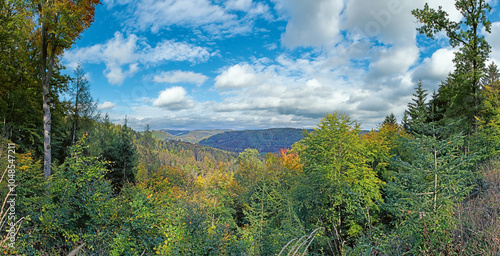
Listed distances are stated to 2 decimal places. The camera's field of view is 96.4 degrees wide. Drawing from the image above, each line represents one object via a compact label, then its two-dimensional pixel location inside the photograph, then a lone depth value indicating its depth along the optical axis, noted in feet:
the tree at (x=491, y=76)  82.21
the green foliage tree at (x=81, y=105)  71.87
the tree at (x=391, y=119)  119.91
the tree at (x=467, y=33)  36.83
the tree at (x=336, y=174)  37.11
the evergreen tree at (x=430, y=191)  11.66
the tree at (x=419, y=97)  97.17
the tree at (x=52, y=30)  30.89
